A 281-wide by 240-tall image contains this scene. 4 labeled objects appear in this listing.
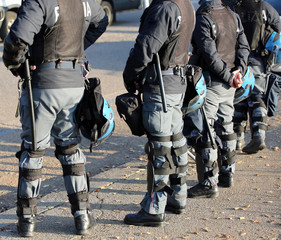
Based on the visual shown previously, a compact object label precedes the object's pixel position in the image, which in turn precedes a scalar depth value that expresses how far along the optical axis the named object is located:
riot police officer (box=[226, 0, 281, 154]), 6.20
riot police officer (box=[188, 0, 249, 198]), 5.14
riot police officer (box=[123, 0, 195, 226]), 4.23
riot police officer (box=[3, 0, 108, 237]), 3.96
